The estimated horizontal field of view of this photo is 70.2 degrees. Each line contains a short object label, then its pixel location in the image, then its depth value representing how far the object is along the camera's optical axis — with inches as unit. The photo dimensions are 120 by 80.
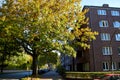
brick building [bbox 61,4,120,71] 636.9
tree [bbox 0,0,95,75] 464.1
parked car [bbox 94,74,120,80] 277.9
